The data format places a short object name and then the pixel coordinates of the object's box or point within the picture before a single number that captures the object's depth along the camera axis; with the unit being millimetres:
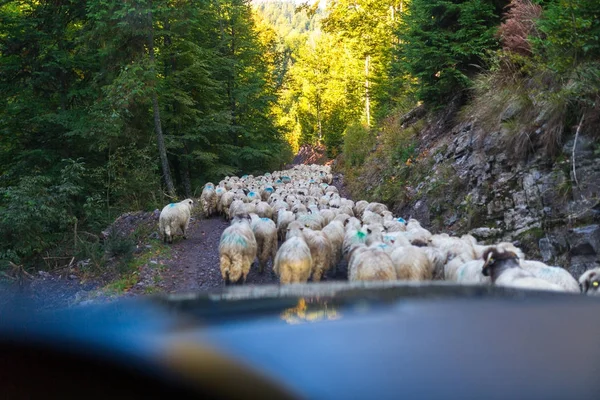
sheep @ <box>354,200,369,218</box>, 13447
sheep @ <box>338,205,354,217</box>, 12242
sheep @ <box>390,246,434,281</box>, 6449
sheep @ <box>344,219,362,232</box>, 9673
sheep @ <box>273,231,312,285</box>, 7133
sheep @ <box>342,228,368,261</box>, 8383
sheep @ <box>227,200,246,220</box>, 13210
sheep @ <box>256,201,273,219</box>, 13031
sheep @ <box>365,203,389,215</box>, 12977
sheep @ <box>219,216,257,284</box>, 8164
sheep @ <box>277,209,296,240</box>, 11508
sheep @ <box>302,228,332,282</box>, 8211
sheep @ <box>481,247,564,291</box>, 4172
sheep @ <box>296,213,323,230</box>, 10352
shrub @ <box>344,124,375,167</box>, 24322
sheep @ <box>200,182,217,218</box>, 16031
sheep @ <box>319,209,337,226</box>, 11316
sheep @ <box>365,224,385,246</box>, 8258
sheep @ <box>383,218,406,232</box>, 9906
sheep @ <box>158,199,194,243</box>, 11909
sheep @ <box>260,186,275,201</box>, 16641
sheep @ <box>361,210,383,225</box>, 10961
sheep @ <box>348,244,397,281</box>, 6113
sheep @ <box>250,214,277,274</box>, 9703
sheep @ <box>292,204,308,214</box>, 12484
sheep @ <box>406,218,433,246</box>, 7867
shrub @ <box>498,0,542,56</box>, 10281
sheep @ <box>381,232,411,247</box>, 7512
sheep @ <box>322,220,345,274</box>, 9008
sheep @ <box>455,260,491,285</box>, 5645
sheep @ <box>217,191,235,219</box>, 15578
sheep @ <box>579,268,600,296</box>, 4699
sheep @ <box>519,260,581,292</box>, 4746
